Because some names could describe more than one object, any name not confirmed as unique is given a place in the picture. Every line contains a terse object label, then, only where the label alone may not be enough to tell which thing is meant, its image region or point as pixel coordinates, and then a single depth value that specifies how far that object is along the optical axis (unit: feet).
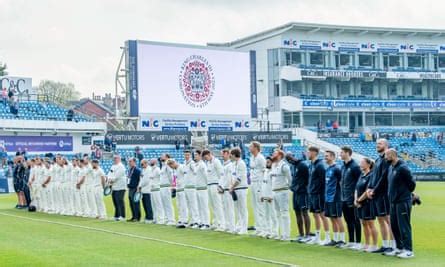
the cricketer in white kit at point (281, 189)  60.18
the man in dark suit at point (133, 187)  80.69
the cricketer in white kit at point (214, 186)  70.08
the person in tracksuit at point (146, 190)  79.71
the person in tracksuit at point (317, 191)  56.65
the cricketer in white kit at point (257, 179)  64.03
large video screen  167.32
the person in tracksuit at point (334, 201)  54.95
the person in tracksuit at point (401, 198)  48.42
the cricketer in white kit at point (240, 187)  65.92
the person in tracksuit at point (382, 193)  50.26
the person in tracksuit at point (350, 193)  53.47
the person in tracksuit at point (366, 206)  51.34
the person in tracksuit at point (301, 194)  58.59
